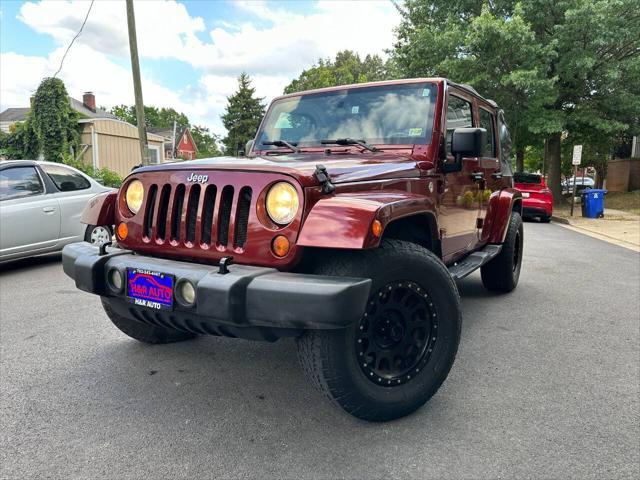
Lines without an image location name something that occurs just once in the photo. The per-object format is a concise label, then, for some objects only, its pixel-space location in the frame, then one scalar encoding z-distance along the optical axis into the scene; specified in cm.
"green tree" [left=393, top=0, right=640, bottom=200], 1612
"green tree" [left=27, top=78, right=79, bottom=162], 1925
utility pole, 1269
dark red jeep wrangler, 221
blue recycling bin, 1609
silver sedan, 638
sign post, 1605
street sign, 1605
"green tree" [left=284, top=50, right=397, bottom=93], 5454
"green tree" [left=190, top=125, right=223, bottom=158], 8894
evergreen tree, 5363
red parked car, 1477
